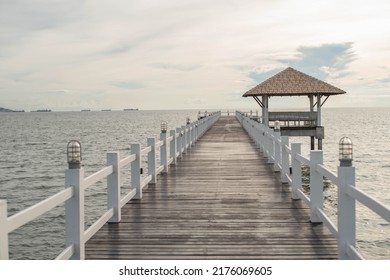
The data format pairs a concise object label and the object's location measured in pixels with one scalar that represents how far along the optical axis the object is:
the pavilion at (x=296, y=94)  33.94
